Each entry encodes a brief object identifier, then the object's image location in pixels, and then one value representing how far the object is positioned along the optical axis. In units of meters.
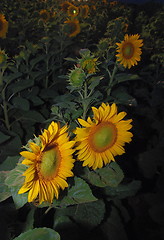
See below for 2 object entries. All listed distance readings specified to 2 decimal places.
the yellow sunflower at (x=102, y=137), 0.63
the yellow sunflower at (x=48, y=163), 0.49
